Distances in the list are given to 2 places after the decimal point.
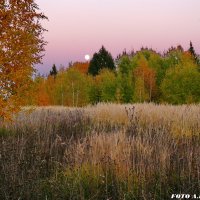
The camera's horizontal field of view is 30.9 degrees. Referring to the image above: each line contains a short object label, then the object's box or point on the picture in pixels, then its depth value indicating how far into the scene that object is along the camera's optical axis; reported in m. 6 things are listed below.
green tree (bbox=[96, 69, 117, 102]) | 44.72
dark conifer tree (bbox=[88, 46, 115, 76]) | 63.78
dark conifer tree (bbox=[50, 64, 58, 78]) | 95.31
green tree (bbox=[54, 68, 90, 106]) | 47.81
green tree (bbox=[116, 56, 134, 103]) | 43.44
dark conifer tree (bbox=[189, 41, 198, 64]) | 65.41
